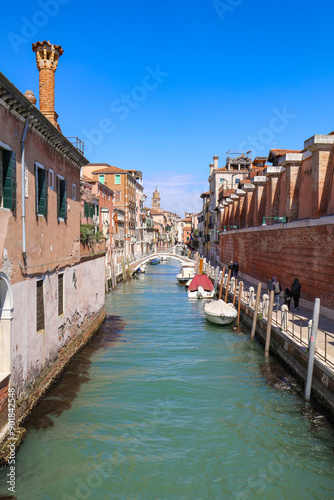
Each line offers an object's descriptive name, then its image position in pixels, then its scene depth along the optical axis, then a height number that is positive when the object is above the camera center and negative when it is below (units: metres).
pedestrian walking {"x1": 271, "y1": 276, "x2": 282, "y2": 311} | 14.61 -2.37
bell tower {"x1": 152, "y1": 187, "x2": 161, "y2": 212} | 138.88 +7.74
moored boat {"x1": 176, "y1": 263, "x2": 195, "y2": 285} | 34.67 -4.76
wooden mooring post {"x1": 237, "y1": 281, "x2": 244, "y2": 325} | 17.38 -3.36
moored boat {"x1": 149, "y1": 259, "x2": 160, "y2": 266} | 62.47 -6.70
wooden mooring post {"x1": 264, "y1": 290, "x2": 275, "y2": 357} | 11.41 -3.21
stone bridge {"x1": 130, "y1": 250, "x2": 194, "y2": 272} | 42.69 -4.42
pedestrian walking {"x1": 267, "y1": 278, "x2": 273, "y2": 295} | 15.55 -2.42
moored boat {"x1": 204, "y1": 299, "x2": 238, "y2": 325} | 17.23 -4.04
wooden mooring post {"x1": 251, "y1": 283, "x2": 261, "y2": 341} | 13.45 -3.32
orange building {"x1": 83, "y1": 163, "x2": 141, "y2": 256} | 49.47 +4.82
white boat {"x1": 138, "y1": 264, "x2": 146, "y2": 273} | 44.81 -5.62
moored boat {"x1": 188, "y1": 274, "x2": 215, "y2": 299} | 26.53 -4.58
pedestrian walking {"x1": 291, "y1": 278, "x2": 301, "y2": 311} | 14.16 -2.46
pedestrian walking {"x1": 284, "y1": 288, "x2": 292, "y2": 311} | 14.12 -2.65
